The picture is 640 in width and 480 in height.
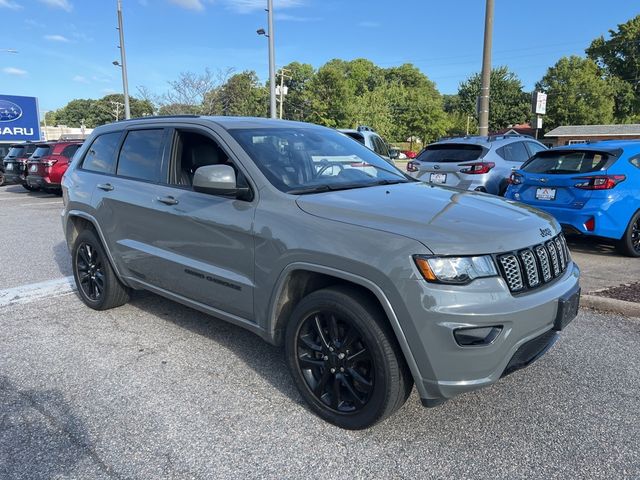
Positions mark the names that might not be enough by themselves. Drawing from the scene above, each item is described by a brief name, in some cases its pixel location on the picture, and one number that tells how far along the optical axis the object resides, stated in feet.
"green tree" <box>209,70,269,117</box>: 200.75
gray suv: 8.20
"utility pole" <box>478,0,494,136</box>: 37.76
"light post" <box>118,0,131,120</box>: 86.17
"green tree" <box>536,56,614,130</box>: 214.28
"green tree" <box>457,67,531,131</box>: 210.79
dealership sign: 102.78
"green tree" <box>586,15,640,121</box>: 232.12
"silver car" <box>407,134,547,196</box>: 28.40
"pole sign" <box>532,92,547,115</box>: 43.08
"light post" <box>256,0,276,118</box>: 61.31
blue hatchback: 21.20
